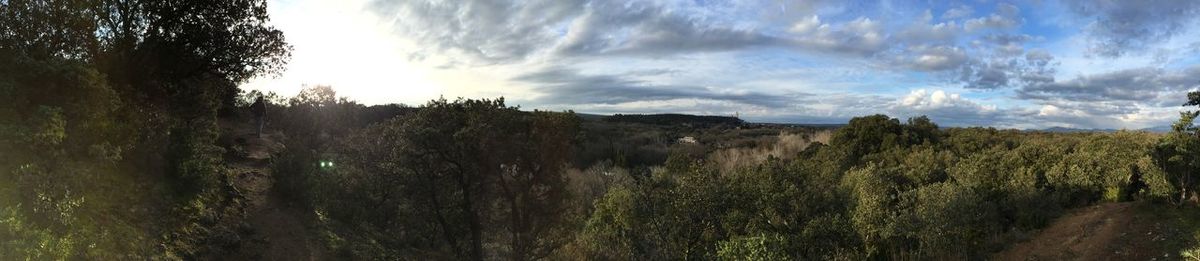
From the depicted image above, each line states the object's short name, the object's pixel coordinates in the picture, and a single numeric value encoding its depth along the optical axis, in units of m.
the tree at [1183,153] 23.58
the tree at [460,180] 16.84
